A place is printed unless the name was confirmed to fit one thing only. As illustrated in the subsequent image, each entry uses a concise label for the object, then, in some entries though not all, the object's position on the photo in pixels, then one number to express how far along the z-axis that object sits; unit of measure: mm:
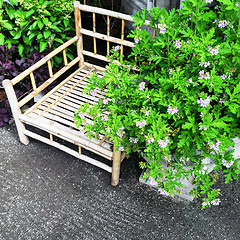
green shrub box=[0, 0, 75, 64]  2838
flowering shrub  1579
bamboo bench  2305
